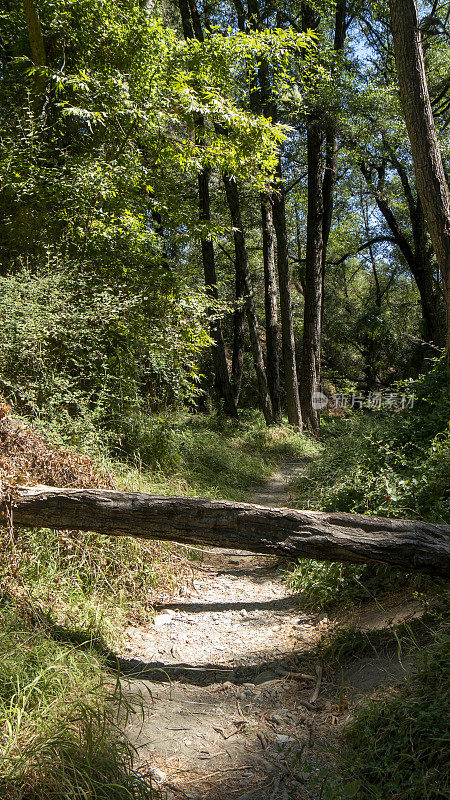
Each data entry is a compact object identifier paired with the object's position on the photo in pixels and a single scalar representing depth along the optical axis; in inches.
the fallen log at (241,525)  126.1
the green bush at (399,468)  164.1
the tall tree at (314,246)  460.8
